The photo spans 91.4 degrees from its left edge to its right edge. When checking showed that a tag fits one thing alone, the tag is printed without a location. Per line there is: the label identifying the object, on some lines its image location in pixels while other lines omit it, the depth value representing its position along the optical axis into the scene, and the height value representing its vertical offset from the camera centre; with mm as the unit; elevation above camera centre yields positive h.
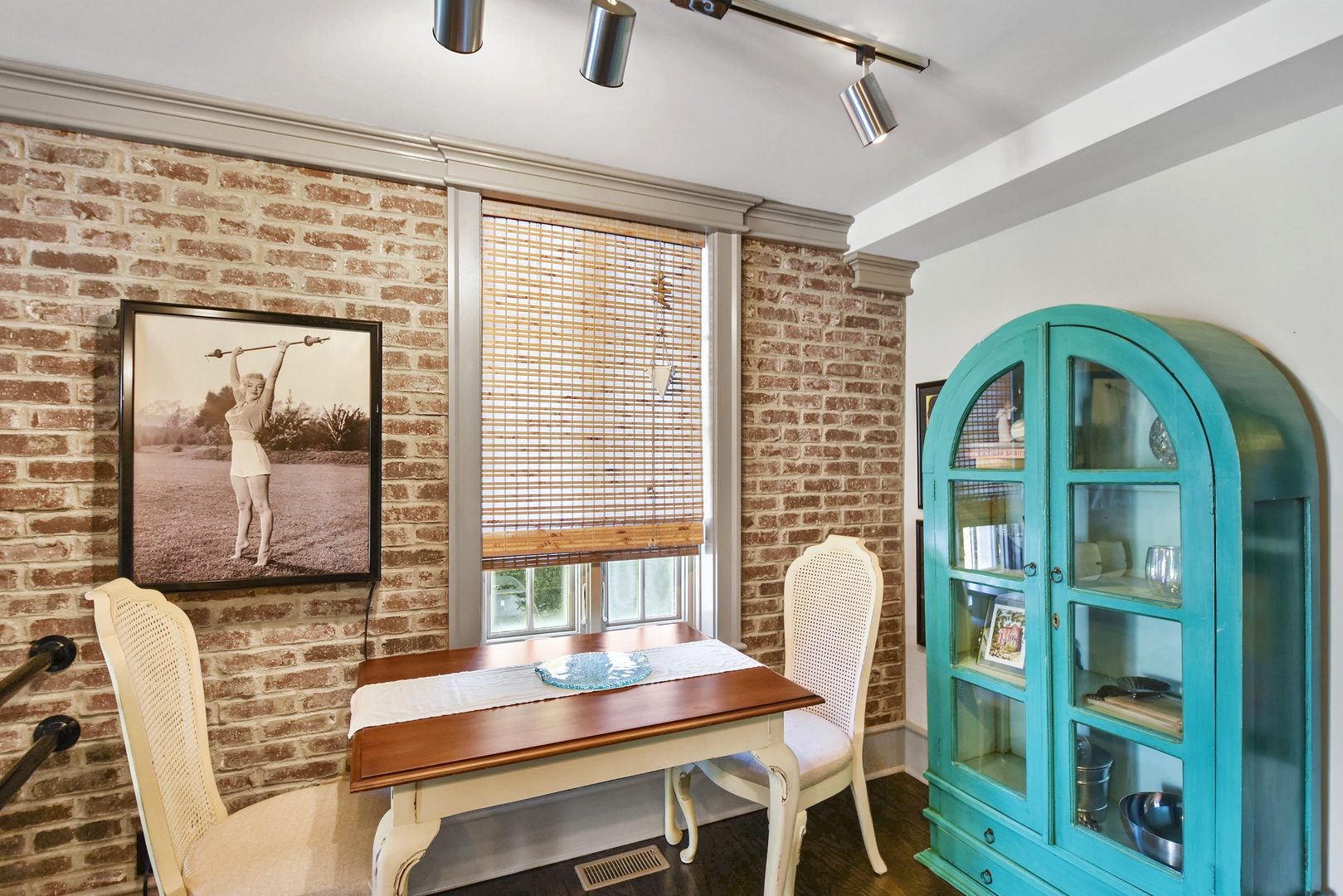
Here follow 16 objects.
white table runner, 1686 -673
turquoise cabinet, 1646 -484
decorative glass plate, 1856 -657
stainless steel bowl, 1762 -1056
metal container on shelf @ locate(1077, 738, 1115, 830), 1966 -1008
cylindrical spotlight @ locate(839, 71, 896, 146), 1776 +941
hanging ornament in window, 2734 +435
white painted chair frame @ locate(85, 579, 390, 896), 1412 -663
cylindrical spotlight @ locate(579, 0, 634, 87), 1425 +923
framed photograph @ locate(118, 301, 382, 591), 1953 +2
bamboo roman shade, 2463 +233
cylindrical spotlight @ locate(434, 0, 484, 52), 1391 +917
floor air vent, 2297 -1507
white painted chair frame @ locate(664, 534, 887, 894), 2115 -920
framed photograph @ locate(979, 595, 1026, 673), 2225 -645
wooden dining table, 1422 -684
